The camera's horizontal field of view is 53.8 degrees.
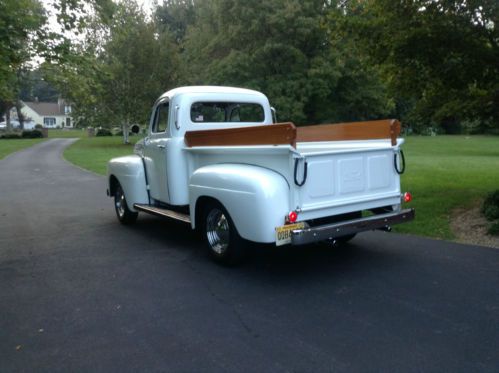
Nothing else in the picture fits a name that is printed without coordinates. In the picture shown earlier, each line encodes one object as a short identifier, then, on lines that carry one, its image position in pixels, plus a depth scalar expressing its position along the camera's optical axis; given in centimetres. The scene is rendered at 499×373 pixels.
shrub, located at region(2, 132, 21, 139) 5019
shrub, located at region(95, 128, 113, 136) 5763
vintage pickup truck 482
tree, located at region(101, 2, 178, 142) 3403
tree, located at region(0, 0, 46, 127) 694
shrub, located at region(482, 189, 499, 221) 761
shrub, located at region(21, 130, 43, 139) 5140
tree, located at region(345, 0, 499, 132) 811
